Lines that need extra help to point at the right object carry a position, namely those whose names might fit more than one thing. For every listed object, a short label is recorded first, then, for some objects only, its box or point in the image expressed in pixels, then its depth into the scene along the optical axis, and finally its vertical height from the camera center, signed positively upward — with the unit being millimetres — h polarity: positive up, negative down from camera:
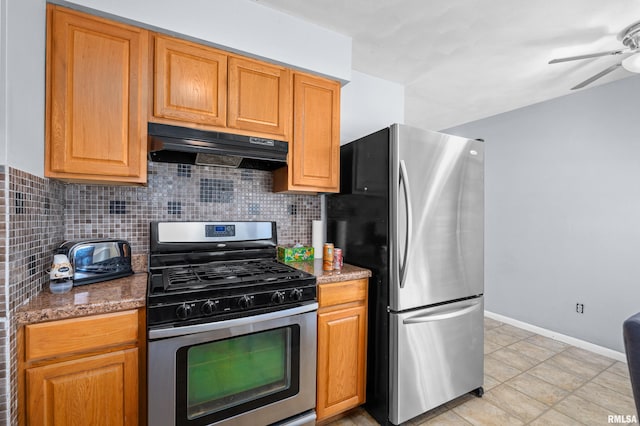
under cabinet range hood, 1511 +358
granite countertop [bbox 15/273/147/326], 1065 -368
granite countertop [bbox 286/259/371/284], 1703 -376
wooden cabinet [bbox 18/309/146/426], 1061 -633
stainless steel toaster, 1399 -247
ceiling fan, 1891 +1140
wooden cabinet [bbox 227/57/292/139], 1743 +730
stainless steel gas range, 1247 -621
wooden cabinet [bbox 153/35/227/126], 1563 +733
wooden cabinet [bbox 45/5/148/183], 1347 +555
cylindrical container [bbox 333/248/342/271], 1965 -315
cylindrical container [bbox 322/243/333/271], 1933 -302
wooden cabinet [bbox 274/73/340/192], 1948 +513
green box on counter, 2076 -304
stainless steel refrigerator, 1733 -311
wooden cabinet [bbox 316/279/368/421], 1698 -823
